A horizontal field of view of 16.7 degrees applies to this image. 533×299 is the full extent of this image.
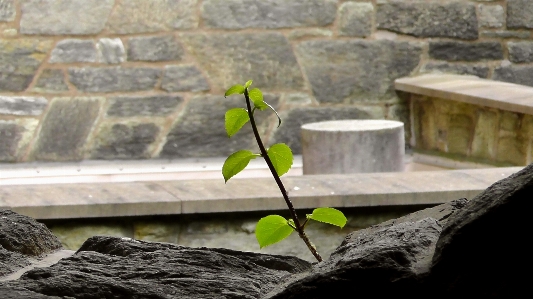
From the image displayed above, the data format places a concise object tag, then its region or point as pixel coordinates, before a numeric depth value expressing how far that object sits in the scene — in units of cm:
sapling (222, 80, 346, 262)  215
